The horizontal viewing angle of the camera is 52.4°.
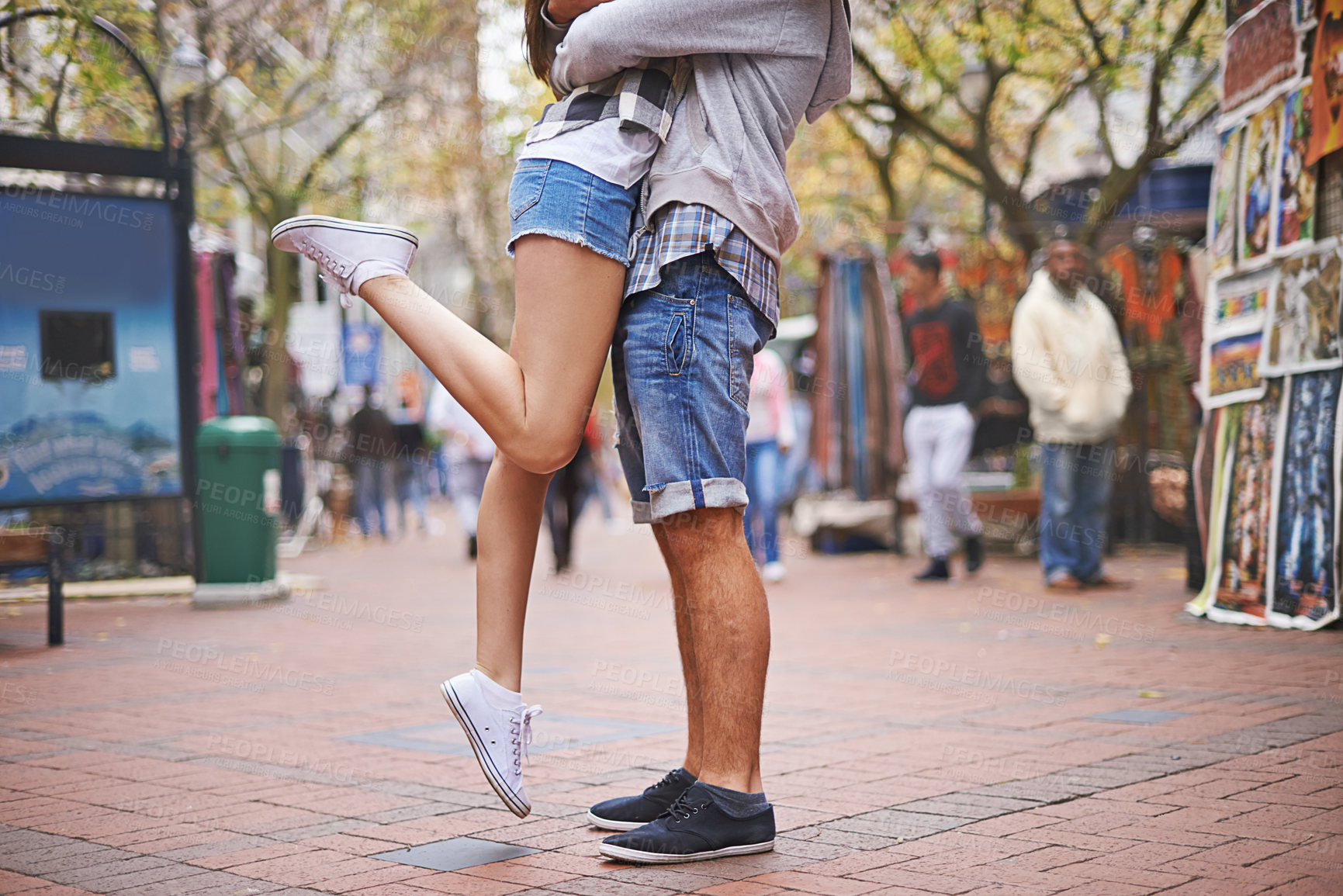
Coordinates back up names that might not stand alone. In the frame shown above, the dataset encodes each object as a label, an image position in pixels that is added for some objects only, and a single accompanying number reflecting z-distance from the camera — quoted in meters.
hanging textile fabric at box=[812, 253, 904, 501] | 12.89
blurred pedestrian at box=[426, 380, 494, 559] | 12.92
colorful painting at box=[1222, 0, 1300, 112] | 5.94
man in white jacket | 9.02
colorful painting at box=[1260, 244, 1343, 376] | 5.70
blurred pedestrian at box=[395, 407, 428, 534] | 19.23
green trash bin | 9.44
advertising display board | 8.64
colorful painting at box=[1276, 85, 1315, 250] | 5.84
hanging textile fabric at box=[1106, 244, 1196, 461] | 12.00
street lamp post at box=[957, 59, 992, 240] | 14.83
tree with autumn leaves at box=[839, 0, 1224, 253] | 11.80
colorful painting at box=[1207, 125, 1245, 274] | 6.52
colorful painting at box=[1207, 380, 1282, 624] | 6.22
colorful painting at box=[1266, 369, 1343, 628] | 5.76
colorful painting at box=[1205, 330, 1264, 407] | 6.34
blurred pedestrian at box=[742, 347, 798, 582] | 10.51
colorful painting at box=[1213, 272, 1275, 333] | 6.26
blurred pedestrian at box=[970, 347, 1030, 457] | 12.30
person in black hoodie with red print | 10.22
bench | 6.64
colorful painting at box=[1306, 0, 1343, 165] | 5.46
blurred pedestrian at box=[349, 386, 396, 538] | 18.00
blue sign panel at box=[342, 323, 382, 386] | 24.09
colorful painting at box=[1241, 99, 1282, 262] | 6.14
